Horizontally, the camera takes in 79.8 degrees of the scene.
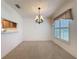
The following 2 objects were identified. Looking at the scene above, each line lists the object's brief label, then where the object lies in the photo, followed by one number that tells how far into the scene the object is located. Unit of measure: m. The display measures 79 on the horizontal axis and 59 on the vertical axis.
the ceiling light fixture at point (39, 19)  3.34
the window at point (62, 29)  2.68
